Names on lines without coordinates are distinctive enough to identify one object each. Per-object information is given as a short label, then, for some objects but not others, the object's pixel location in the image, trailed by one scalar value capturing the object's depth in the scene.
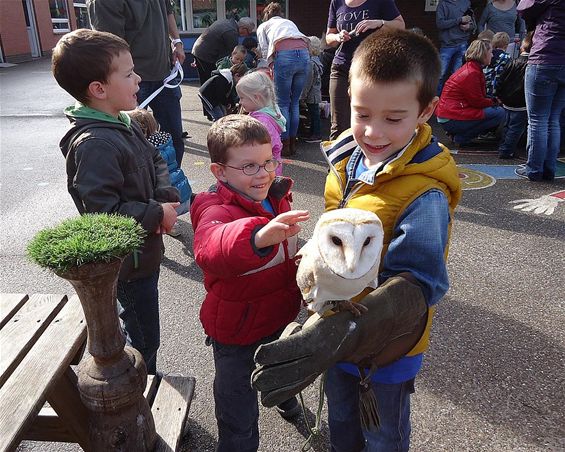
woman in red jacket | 6.24
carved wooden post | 1.48
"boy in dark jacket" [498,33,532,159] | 5.95
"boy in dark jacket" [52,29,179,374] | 1.89
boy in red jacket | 1.62
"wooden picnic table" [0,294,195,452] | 1.51
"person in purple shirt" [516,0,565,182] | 4.49
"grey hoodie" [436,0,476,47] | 8.23
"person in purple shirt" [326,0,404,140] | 4.35
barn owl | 1.02
